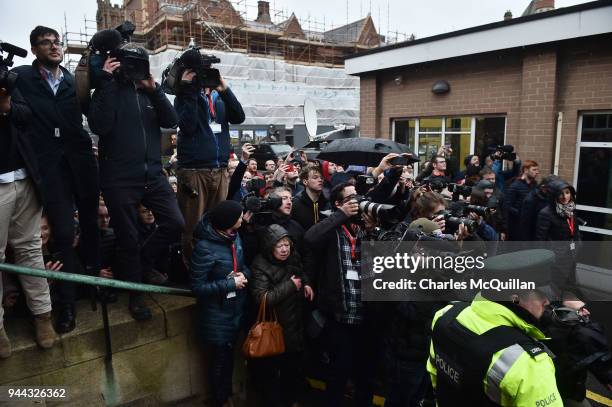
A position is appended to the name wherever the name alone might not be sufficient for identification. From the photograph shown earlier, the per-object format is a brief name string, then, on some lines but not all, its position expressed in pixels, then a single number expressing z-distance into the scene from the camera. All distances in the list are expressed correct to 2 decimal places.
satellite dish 12.71
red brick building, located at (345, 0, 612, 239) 6.68
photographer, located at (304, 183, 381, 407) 3.21
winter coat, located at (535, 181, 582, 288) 5.00
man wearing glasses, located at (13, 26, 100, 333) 3.00
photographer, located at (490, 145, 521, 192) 6.54
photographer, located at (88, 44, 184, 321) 3.03
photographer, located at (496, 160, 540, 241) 6.04
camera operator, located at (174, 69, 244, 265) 3.83
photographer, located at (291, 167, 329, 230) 4.00
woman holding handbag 3.23
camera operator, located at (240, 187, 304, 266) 3.45
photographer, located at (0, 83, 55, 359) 2.68
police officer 1.77
